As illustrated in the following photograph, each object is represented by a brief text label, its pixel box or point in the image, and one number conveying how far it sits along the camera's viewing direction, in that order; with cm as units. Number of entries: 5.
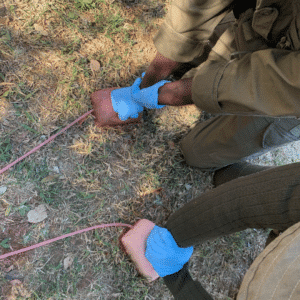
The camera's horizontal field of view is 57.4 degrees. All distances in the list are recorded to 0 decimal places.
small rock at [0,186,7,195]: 147
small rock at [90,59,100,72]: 170
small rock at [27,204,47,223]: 150
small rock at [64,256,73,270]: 154
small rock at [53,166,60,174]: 158
